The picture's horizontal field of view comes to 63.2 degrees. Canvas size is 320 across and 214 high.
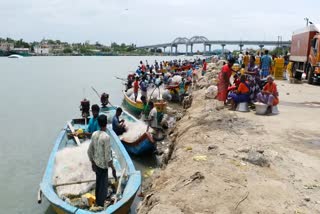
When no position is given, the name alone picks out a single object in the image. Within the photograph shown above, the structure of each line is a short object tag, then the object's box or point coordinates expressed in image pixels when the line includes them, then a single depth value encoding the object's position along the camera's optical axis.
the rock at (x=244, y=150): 5.37
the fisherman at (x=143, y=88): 14.35
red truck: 13.58
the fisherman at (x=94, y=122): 6.35
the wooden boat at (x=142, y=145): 8.46
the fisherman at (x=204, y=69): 23.43
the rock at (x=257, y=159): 4.85
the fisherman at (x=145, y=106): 11.30
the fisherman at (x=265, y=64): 11.72
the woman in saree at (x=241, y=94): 8.37
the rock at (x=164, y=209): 3.71
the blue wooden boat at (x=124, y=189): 4.74
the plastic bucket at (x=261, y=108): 8.08
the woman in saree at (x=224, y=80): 8.32
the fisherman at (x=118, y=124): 8.85
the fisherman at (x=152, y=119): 9.08
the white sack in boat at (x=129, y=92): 16.36
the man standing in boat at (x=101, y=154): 4.51
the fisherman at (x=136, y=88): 14.43
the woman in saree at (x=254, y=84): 8.81
